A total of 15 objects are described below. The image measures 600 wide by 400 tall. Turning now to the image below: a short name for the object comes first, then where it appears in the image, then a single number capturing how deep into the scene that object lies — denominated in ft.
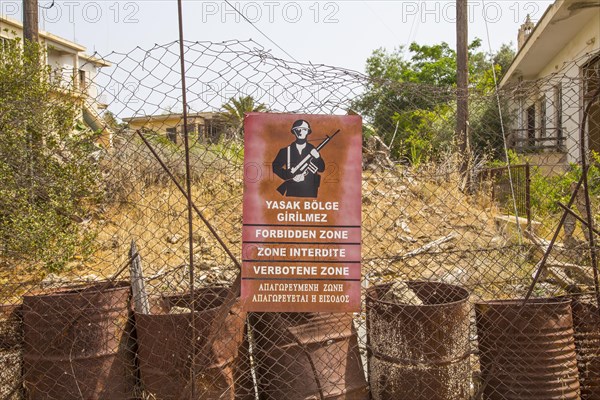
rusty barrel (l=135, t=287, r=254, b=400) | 10.53
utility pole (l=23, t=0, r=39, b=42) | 29.73
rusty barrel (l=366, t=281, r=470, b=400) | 11.28
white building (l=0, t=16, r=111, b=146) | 74.22
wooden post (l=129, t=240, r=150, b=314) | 11.31
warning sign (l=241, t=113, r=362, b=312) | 10.37
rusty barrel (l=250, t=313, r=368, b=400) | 11.09
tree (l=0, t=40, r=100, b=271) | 21.04
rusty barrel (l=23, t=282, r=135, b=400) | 10.74
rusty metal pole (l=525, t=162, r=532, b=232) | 22.46
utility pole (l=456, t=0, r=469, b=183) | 38.83
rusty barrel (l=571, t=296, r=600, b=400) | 11.75
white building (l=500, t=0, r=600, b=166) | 37.27
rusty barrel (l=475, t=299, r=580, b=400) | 11.41
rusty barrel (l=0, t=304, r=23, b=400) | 10.98
